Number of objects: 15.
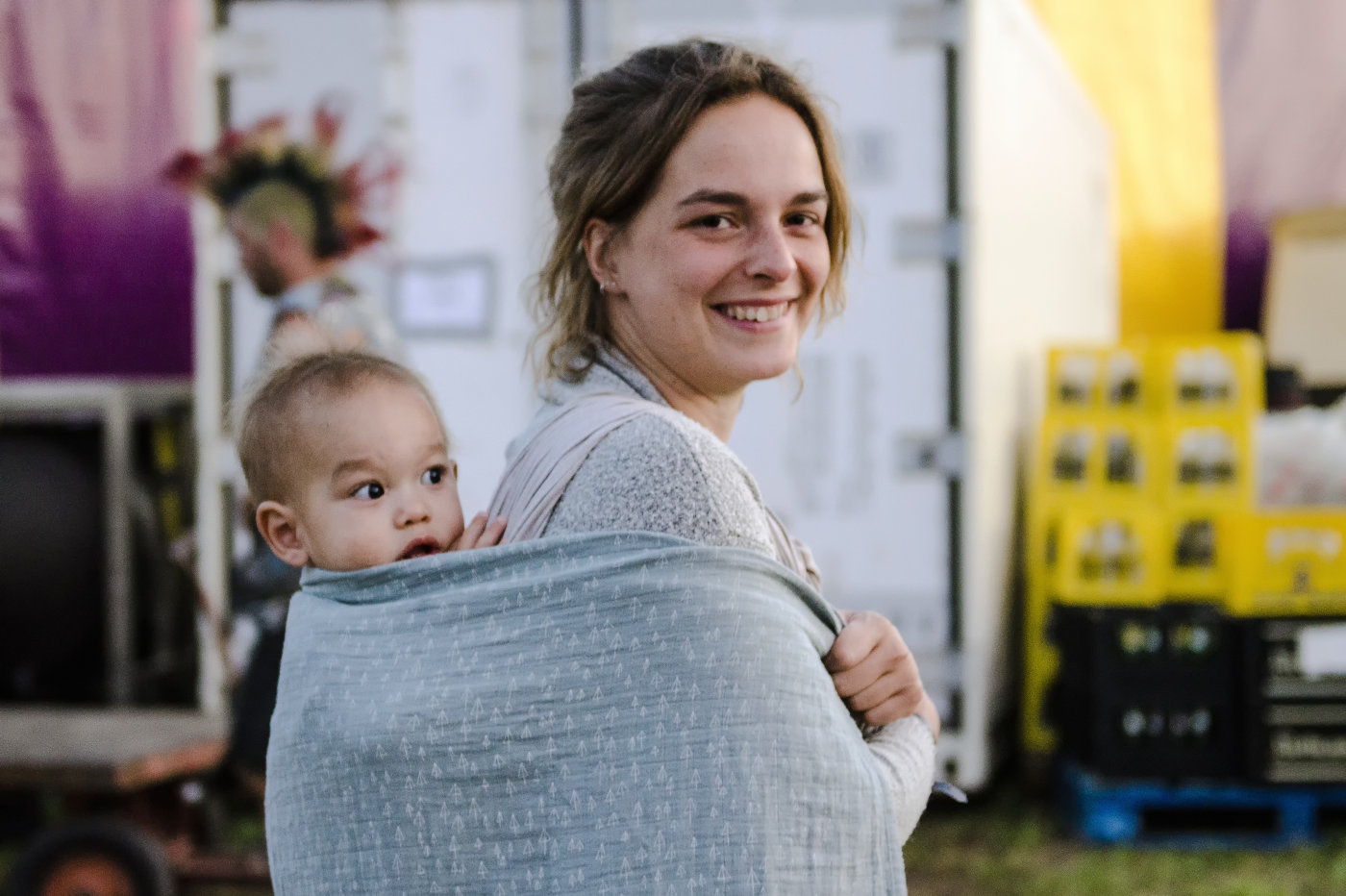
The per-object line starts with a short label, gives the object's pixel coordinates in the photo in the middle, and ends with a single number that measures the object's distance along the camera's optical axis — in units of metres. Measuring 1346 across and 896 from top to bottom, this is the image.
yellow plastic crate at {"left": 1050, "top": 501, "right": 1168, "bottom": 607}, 4.48
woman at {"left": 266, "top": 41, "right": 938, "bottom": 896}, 1.12
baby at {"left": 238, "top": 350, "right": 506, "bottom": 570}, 1.39
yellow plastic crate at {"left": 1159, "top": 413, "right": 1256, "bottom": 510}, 4.59
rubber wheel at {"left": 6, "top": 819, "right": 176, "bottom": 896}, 3.59
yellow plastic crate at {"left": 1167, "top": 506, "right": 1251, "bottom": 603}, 4.50
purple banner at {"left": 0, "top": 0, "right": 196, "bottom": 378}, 5.58
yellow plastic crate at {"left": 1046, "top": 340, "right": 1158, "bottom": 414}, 4.88
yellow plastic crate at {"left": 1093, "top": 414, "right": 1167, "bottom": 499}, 4.73
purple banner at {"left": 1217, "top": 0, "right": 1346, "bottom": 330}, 8.56
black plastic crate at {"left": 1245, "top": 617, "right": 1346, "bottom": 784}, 4.32
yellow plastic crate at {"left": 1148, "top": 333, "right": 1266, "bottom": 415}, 4.63
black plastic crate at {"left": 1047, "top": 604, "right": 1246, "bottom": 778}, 4.35
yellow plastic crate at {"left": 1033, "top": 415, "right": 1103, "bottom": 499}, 4.83
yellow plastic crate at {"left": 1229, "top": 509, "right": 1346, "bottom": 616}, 4.36
